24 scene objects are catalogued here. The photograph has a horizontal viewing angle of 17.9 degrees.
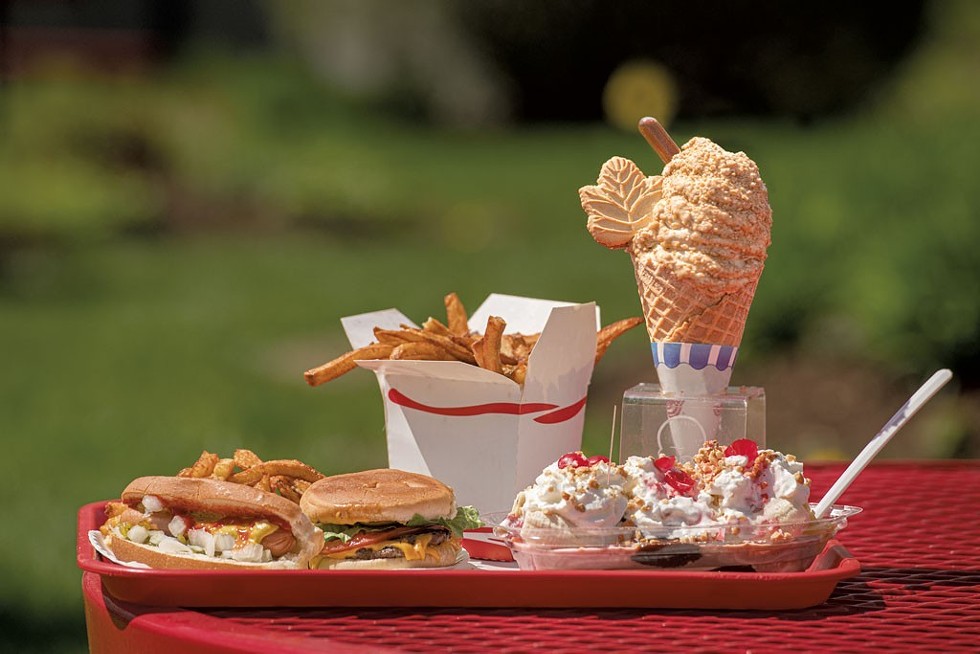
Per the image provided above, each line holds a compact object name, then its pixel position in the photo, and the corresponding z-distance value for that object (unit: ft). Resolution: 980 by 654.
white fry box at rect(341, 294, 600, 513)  6.93
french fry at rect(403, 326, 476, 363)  6.98
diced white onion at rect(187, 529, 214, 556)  6.39
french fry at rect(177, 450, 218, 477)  6.65
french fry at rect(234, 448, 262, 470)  6.75
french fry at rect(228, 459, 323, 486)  6.67
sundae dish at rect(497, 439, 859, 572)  6.29
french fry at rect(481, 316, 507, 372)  6.92
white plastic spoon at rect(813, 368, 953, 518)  6.38
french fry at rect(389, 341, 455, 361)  6.94
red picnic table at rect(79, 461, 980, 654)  6.05
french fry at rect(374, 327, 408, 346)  7.02
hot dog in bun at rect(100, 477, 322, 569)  6.34
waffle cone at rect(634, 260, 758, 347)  6.73
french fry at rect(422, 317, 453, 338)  7.09
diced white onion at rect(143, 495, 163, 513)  6.45
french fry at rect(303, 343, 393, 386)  6.98
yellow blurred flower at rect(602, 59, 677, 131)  29.48
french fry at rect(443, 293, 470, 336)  7.28
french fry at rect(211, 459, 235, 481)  6.65
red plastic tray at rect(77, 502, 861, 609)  6.21
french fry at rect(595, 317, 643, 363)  7.19
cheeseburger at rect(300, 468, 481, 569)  6.41
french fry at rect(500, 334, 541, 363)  7.13
